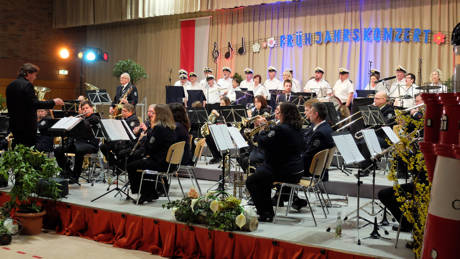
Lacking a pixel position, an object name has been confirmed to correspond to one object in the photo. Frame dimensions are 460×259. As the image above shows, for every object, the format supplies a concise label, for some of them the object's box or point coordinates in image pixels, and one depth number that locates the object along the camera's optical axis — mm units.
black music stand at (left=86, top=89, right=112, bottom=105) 11094
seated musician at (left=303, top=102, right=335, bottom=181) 5965
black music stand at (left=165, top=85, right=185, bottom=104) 12445
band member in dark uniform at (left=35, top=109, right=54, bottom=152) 8984
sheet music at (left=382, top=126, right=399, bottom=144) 6485
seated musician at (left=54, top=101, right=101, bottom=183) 7793
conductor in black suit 6816
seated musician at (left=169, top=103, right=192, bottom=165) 6980
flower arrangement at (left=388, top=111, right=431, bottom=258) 3963
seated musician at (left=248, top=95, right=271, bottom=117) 8570
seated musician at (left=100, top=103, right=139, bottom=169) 7807
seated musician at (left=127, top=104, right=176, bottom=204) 6418
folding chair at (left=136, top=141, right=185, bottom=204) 6237
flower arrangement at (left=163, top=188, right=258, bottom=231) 4969
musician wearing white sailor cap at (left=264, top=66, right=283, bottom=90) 12648
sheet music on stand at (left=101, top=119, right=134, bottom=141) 6480
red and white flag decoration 15688
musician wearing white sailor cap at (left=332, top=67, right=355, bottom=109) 11492
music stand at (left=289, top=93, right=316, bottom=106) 9259
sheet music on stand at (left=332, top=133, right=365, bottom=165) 5348
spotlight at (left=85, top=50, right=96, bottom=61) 15546
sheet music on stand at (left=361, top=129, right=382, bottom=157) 5699
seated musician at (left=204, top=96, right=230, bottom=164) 9433
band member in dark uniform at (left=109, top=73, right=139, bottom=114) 10930
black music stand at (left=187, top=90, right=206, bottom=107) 11984
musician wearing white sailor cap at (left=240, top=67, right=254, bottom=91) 13023
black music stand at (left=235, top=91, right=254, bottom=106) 10859
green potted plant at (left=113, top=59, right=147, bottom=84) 15352
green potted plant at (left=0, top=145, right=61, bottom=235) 5922
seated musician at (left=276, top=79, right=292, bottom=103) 9687
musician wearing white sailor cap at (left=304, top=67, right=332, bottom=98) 11172
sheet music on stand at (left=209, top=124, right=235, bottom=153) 6062
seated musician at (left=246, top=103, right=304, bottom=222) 5469
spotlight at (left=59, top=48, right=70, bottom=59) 17719
